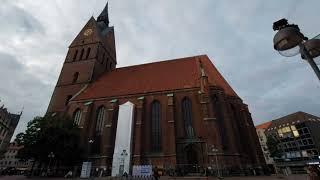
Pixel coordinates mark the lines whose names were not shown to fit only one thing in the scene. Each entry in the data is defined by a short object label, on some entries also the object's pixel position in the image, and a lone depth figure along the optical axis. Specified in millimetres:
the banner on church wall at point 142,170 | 23903
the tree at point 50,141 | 27312
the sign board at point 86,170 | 26422
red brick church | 26922
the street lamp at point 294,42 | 4461
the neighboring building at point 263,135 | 64125
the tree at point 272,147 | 44294
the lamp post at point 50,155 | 26591
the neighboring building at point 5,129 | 56822
